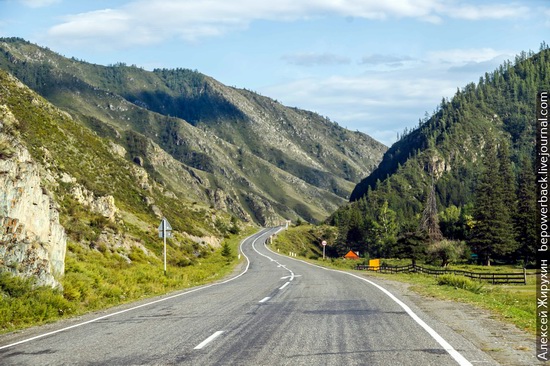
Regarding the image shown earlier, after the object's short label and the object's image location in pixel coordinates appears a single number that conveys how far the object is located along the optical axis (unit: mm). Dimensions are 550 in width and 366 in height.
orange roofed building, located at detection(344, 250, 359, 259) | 112631
